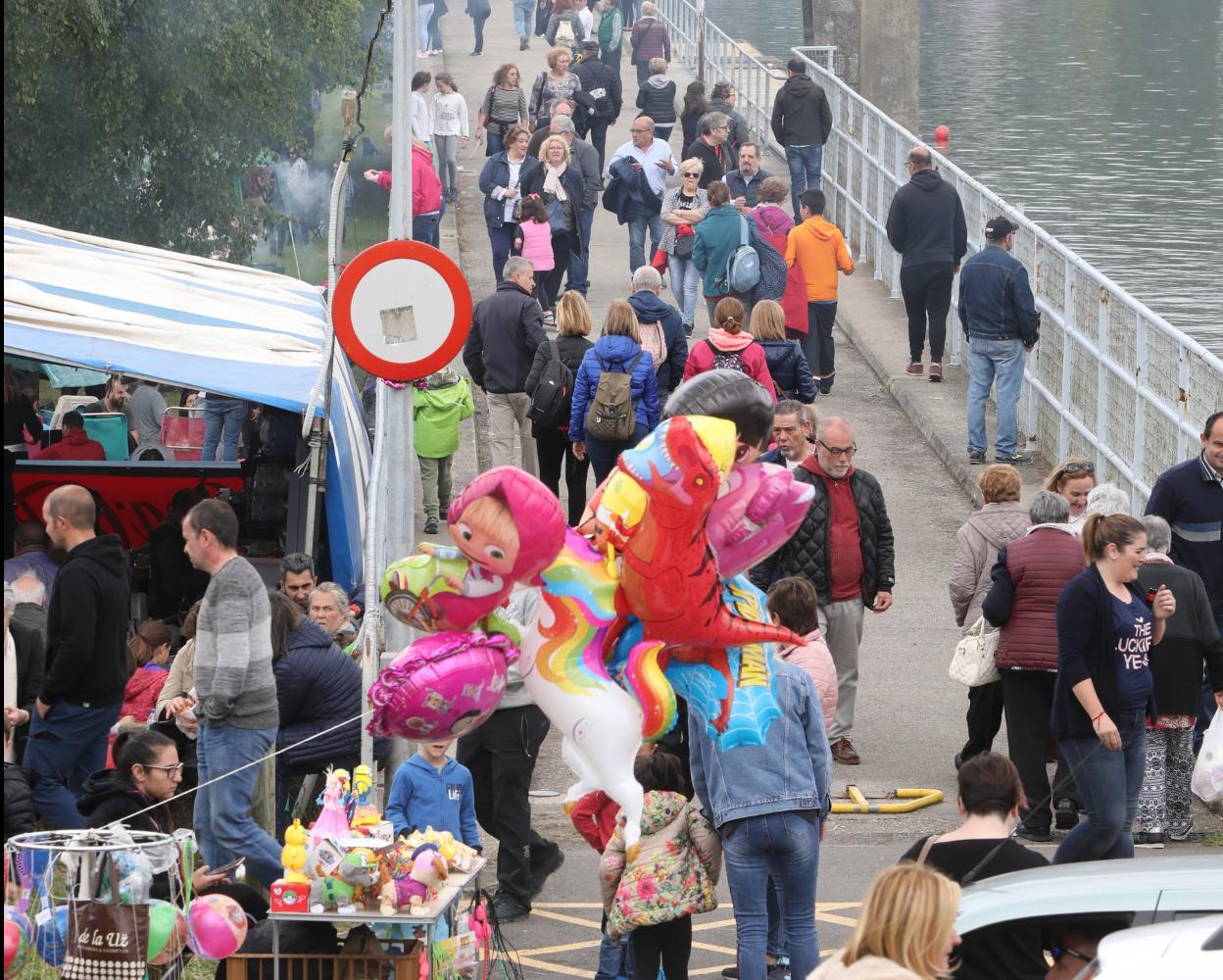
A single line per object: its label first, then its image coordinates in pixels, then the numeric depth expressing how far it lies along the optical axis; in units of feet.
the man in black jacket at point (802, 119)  140.26
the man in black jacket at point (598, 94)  154.92
